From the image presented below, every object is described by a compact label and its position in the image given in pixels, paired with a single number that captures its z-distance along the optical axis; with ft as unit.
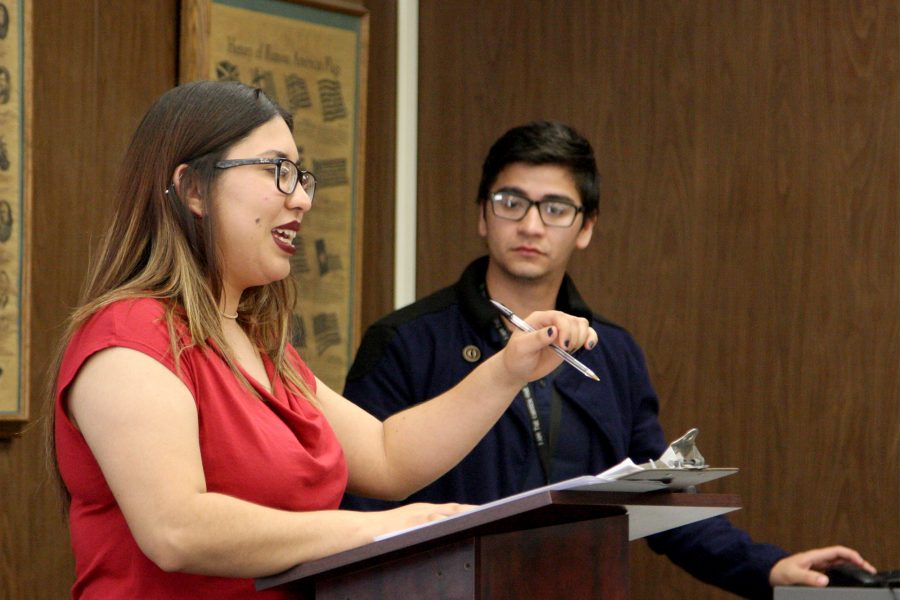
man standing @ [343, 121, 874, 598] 15.95
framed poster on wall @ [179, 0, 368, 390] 20.04
